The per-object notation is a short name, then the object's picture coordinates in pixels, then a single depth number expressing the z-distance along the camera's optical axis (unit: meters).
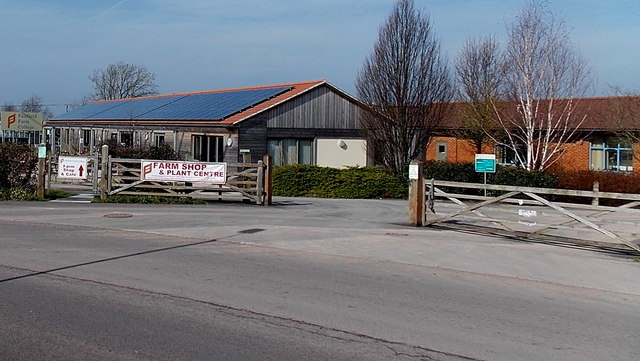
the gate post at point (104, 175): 23.02
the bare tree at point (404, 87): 33.00
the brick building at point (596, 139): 30.50
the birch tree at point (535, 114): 31.31
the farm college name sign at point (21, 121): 39.41
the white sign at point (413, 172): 17.50
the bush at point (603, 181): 27.62
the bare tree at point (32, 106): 90.88
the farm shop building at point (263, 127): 35.97
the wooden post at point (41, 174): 23.33
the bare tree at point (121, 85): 80.69
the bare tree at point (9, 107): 92.39
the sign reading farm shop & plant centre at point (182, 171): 23.30
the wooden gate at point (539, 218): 14.31
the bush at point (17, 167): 23.77
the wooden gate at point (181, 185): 23.19
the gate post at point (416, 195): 17.55
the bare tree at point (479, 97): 35.56
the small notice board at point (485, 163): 25.67
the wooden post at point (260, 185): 23.72
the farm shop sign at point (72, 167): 24.53
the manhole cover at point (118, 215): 18.92
